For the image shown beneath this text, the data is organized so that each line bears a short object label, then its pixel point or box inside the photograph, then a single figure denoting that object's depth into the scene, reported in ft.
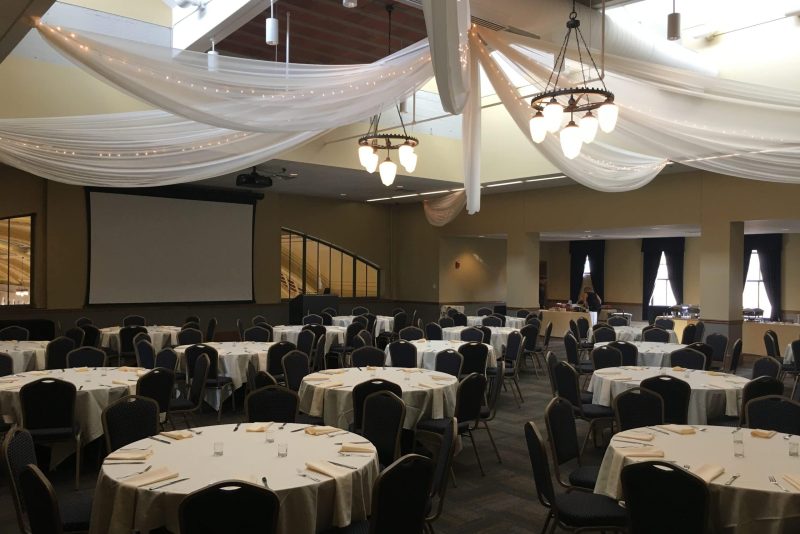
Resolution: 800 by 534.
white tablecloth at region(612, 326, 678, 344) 39.70
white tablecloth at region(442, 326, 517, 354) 37.01
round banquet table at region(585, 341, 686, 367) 29.50
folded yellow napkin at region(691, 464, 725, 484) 11.87
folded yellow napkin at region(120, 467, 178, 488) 11.14
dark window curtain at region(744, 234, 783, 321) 62.54
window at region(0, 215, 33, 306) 44.57
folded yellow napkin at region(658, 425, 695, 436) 15.15
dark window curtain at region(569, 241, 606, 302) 79.15
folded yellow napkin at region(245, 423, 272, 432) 14.76
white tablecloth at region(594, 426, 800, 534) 11.20
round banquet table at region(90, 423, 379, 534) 10.89
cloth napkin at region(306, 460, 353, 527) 11.61
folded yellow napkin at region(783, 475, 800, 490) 11.51
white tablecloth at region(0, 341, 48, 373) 28.12
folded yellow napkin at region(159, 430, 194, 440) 14.11
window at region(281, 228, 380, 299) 60.44
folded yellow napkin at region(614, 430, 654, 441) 14.57
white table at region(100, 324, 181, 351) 36.37
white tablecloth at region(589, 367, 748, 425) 21.02
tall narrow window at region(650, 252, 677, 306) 73.61
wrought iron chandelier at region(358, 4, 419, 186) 25.25
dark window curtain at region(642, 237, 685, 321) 71.82
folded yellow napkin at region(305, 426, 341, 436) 14.57
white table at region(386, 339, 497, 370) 29.55
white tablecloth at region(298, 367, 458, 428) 19.99
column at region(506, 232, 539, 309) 56.44
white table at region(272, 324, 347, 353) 38.01
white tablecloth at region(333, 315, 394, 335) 46.70
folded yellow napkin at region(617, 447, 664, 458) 13.30
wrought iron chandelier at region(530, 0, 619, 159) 17.57
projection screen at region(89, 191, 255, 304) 46.88
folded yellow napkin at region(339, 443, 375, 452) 13.28
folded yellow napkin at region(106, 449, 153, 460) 12.51
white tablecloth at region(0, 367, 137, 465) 19.65
